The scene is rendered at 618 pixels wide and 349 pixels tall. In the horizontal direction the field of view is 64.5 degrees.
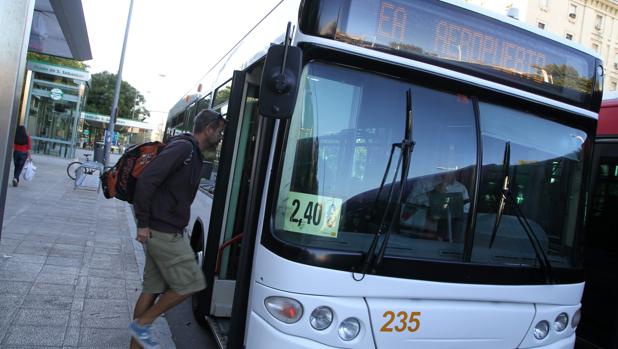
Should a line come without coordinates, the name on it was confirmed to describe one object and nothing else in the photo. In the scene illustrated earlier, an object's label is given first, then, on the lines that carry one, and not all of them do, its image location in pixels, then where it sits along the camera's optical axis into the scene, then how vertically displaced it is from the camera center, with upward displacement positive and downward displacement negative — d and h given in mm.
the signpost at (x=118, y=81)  23331 +3651
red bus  4652 -159
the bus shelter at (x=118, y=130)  50819 +3492
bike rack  13732 -590
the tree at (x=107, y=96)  61625 +8050
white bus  2656 +113
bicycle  14219 -526
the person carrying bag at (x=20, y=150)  12387 -157
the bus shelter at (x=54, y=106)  22719 +2085
